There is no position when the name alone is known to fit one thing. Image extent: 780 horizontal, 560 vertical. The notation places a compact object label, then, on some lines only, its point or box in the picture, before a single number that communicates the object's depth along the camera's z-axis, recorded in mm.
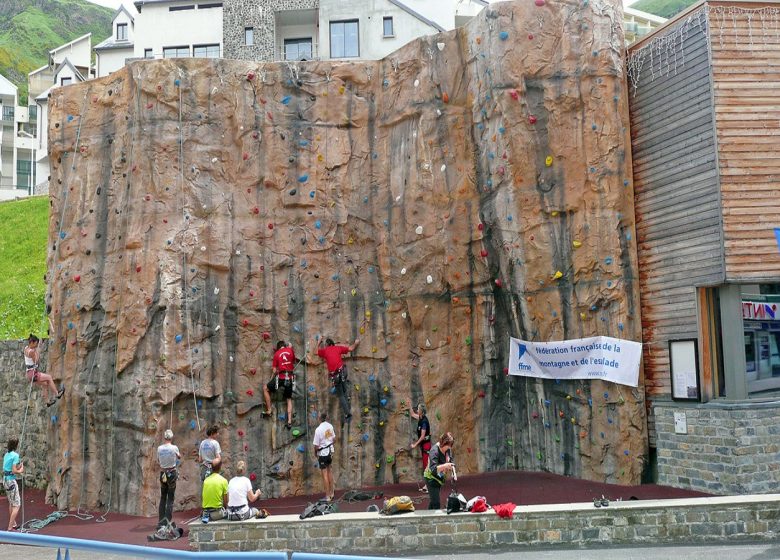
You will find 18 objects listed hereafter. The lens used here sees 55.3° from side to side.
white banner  14188
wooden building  13000
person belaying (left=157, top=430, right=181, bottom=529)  13062
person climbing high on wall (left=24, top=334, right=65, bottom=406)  16797
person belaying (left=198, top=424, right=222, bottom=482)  13367
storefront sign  13258
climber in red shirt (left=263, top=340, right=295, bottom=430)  15914
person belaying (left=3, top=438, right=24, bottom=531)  13859
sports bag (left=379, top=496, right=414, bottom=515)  11211
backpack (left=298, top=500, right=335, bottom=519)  11609
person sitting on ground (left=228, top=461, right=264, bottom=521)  11461
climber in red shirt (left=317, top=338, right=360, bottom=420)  16016
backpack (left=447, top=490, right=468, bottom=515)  10992
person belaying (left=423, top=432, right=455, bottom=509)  11742
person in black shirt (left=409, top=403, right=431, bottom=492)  14836
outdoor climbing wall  15141
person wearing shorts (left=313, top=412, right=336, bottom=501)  13695
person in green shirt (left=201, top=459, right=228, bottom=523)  11562
